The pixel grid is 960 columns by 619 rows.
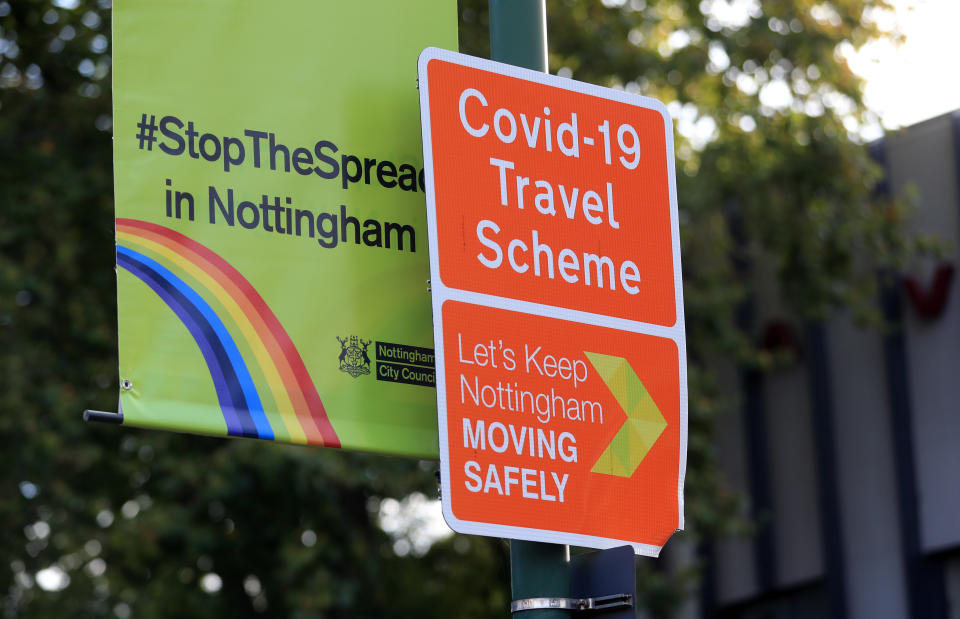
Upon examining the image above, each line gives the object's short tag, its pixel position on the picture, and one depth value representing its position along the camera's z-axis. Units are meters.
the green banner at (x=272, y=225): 8.03
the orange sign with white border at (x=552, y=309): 8.00
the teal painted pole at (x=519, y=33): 9.20
